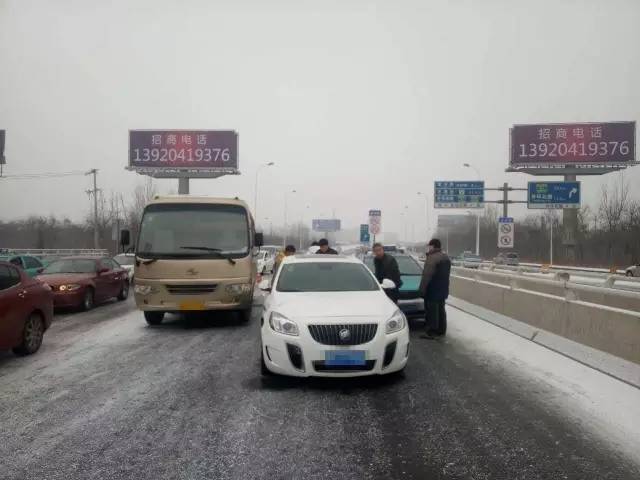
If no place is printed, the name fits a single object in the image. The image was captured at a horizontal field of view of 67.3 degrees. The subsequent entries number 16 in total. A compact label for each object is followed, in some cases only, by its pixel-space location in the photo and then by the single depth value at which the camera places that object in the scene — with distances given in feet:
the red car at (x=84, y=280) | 40.11
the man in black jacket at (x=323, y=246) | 38.01
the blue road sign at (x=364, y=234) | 163.05
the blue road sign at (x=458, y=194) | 121.49
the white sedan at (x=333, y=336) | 17.35
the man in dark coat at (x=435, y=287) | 27.71
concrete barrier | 21.08
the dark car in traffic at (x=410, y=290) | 32.73
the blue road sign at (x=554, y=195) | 105.09
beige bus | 30.76
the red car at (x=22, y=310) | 21.76
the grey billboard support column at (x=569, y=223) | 114.01
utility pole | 142.61
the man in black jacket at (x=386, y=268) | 29.30
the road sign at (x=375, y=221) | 108.37
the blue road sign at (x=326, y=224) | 282.15
